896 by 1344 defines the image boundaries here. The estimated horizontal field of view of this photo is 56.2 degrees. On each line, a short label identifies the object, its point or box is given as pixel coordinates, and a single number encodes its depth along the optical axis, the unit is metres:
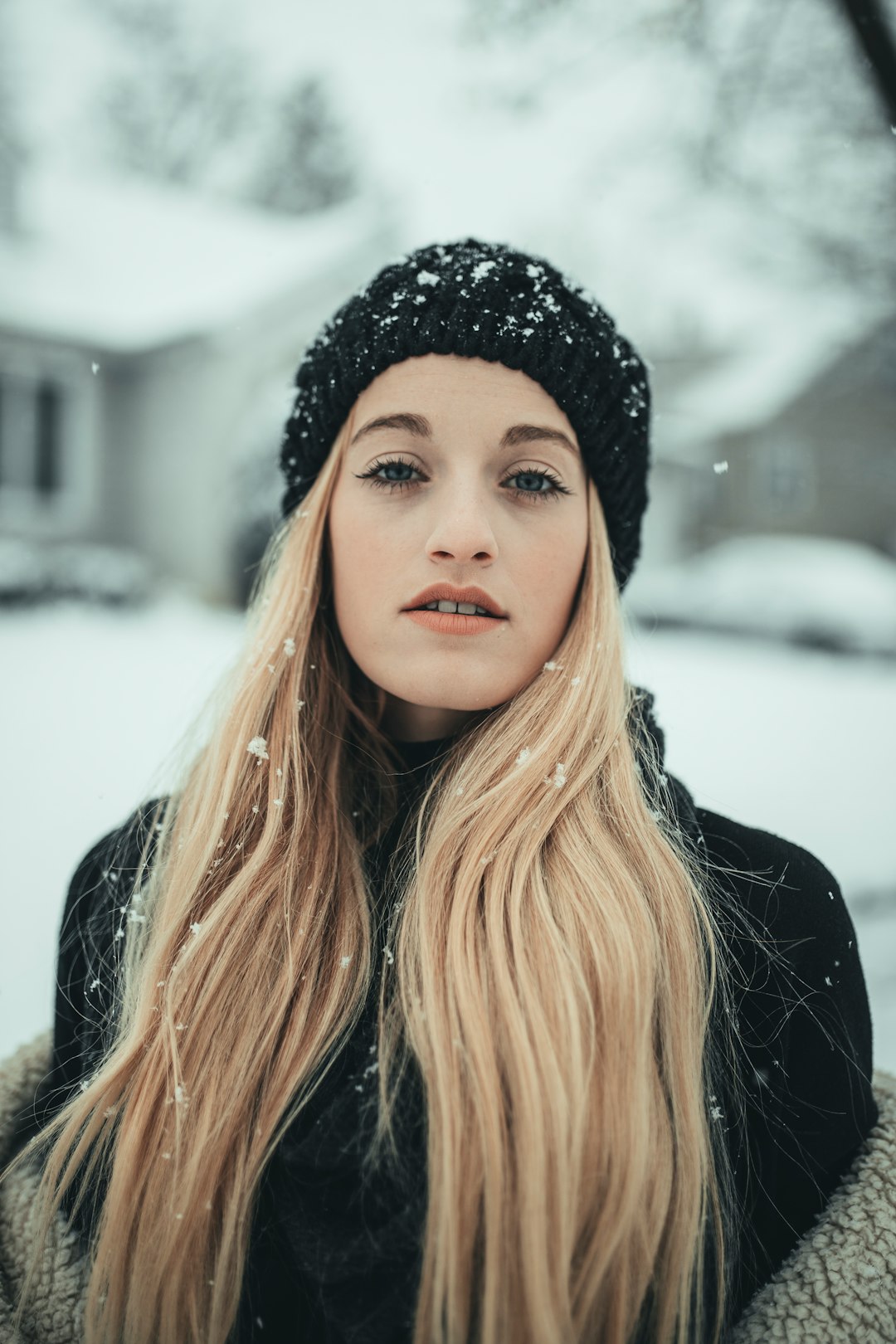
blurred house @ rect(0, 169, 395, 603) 9.24
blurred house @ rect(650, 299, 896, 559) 6.39
